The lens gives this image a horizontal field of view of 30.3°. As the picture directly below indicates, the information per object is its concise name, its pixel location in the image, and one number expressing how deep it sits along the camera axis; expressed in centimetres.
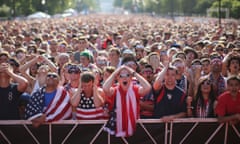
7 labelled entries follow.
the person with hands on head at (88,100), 666
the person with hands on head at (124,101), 652
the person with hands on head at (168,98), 681
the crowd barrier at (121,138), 666
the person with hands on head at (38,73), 779
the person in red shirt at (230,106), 663
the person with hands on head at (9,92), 684
